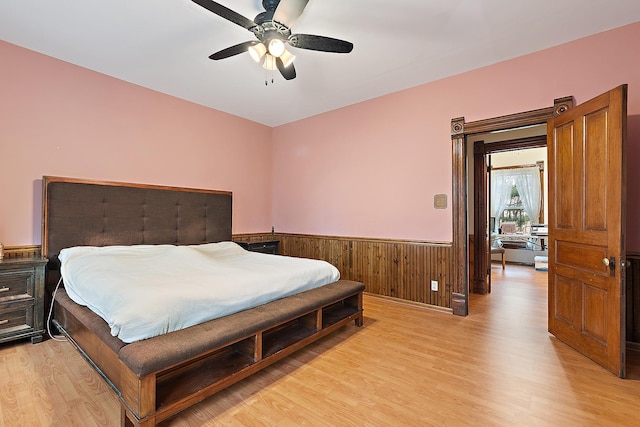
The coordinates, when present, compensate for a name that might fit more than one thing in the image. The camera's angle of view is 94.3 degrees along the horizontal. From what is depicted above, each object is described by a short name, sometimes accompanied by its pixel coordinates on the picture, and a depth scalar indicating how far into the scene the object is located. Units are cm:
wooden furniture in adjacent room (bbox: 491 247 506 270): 659
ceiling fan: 197
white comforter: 175
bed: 157
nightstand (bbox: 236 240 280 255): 467
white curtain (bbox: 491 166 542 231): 805
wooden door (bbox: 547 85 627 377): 214
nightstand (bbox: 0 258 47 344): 254
